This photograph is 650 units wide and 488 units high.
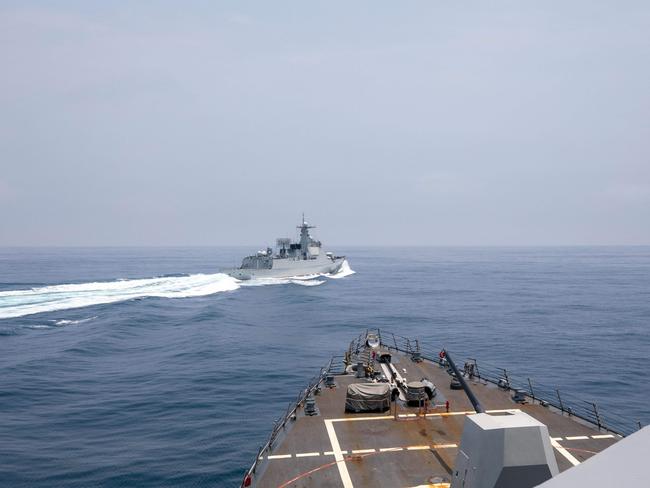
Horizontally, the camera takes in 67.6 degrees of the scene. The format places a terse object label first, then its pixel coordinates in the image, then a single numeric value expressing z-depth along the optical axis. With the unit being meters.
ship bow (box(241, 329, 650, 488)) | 12.70
